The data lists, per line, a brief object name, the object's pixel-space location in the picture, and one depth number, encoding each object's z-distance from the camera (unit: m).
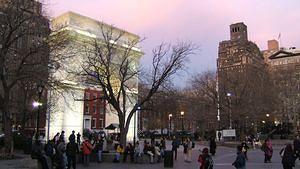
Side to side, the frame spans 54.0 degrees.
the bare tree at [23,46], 17.86
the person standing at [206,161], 10.15
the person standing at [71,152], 15.10
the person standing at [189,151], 19.94
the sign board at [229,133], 37.76
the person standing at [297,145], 15.05
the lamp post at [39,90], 19.49
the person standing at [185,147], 19.70
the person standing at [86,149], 16.69
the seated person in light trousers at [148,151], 19.12
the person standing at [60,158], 13.69
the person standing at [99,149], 18.84
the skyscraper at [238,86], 40.18
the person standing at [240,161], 10.47
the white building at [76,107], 47.93
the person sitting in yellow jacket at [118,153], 19.07
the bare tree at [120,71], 23.63
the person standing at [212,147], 23.83
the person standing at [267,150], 18.90
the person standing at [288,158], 11.93
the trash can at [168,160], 17.15
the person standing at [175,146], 21.33
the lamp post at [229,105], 40.20
